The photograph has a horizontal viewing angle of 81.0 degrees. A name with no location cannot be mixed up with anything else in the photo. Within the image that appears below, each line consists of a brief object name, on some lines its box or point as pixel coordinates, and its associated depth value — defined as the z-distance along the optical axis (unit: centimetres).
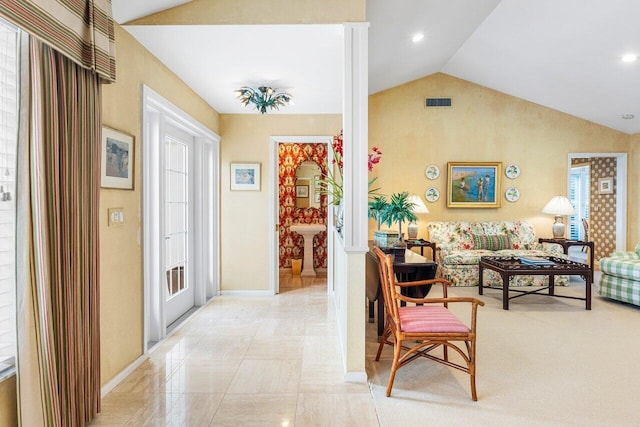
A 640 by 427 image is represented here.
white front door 368
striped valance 156
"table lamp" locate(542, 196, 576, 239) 578
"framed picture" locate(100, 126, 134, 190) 236
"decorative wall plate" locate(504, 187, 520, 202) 619
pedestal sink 606
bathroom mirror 652
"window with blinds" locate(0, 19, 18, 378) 165
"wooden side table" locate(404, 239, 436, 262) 549
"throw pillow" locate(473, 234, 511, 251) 572
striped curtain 166
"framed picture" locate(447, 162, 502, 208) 615
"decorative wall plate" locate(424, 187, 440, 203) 619
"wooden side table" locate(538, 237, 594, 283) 551
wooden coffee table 414
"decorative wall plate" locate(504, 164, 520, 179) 618
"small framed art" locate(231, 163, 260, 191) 483
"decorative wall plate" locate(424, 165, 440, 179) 619
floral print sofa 534
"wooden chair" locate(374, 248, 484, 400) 227
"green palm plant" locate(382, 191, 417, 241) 324
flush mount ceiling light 377
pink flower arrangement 386
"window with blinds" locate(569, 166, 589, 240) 828
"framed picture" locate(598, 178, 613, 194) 683
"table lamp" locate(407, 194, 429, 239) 568
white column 246
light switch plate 244
